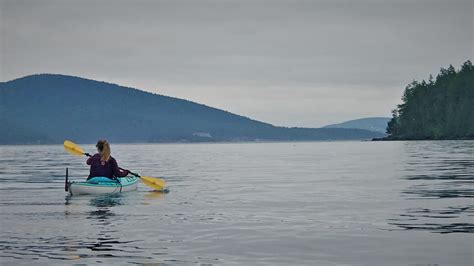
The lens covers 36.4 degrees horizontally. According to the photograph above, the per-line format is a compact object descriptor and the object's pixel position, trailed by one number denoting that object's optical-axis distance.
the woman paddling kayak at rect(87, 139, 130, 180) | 34.34
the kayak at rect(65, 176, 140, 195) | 34.19
